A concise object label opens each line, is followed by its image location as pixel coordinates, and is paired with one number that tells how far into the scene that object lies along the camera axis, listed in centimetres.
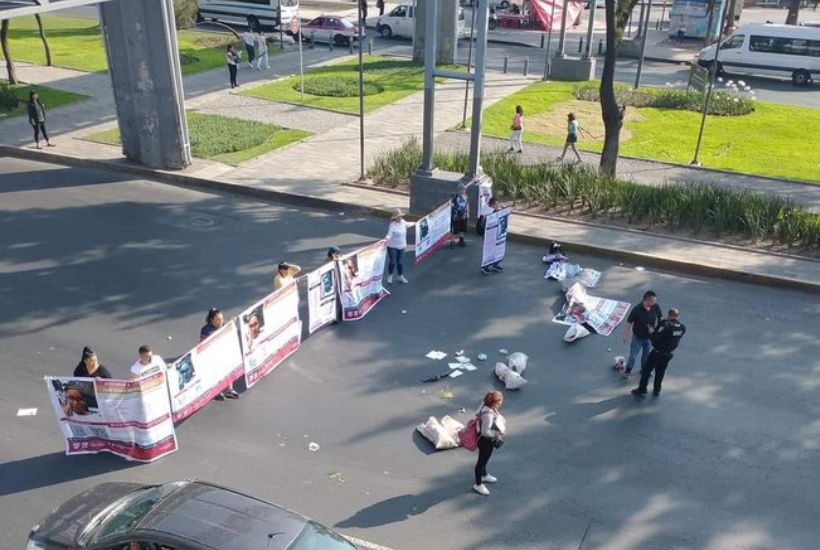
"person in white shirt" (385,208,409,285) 1442
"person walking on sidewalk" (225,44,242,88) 2869
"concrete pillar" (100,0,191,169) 1948
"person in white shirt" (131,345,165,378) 992
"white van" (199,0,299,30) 4011
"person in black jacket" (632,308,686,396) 1103
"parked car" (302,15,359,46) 3825
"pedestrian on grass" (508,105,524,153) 2212
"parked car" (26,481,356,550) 666
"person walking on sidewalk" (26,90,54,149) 2112
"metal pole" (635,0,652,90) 2977
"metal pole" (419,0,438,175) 1681
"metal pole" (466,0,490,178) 1623
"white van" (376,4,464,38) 4144
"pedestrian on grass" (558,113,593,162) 2122
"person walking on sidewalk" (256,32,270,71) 3203
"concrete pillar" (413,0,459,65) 3431
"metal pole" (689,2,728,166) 2200
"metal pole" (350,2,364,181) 1969
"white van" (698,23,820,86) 3391
